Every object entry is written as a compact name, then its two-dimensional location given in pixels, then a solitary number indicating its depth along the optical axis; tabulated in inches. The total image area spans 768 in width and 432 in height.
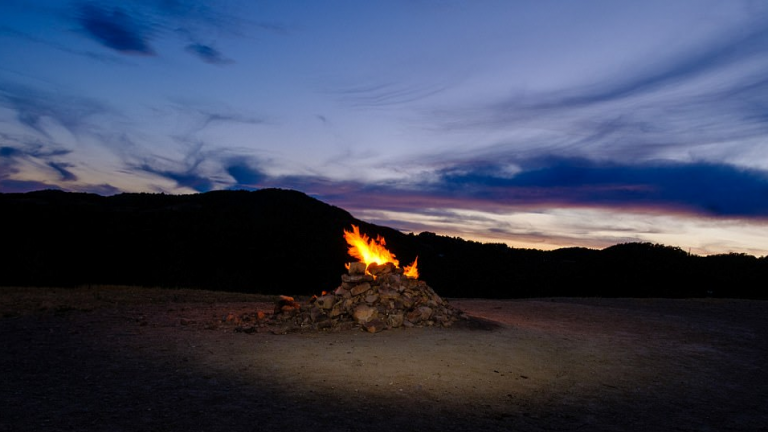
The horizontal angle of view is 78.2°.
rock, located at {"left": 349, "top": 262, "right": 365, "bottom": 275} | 499.2
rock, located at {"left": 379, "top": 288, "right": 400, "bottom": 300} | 470.6
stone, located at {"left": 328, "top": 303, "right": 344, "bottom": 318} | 460.8
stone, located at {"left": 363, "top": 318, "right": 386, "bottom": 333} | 425.1
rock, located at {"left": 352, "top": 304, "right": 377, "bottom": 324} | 444.1
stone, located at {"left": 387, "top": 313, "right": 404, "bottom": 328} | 438.6
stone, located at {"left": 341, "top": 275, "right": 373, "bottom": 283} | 490.6
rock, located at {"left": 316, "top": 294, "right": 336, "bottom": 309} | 469.1
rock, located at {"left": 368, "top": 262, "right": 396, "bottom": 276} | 510.6
